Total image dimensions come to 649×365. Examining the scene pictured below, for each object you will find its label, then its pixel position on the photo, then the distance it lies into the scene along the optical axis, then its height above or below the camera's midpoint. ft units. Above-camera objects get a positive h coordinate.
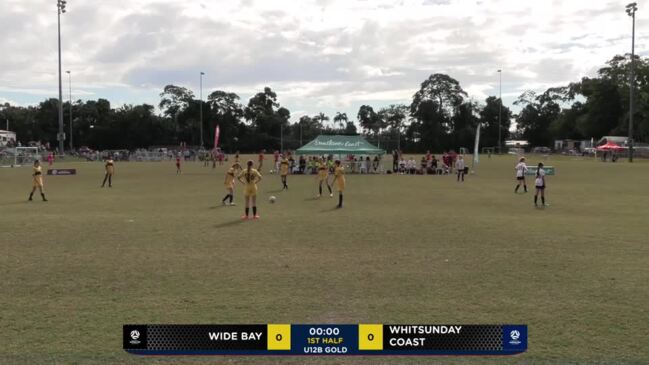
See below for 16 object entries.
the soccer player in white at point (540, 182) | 59.82 -2.69
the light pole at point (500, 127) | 341.08 +19.06
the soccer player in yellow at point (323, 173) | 75.00 -2.26
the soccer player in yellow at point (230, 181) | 61.36 -2.76
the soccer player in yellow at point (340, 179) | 59.88 -2.51
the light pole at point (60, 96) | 195.00 +21.94
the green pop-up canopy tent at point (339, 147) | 131.13 +2.22
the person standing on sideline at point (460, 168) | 105.50 -2.15
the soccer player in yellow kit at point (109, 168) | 90.84 -2.03
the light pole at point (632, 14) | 177.17 +45.51
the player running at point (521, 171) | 78.07 -1.99
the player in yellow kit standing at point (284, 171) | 86.95 -2.34
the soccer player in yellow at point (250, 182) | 50.01 -2.33
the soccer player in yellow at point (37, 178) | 66.69 -2.72
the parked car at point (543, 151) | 312.79 +3.54
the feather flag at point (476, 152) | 125.75 +1.05
